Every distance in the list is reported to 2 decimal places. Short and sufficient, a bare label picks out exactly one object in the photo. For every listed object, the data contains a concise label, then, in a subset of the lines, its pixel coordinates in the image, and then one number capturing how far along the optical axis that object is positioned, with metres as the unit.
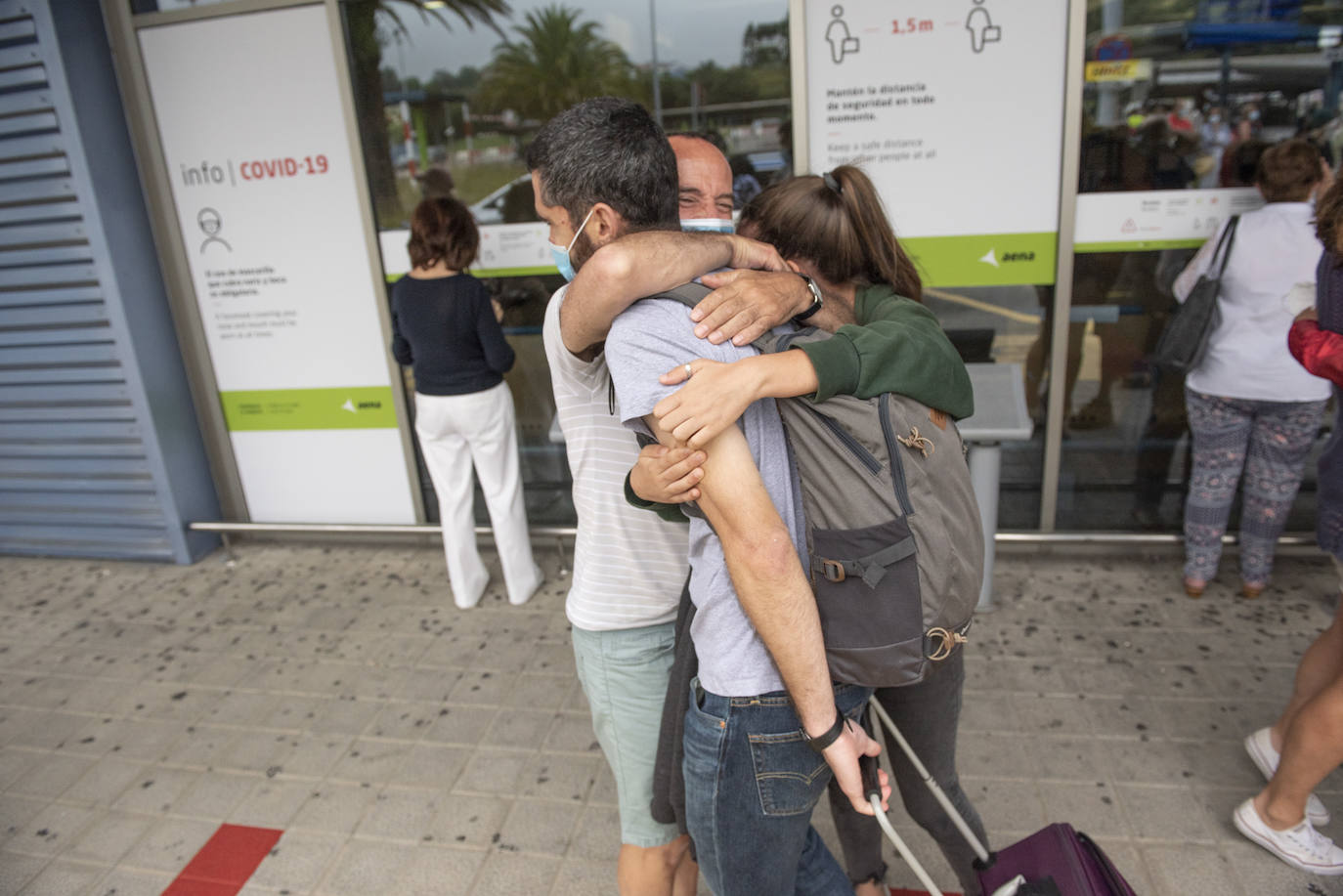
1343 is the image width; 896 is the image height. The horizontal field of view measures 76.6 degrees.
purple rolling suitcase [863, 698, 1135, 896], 1.53
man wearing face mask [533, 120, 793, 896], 1.70
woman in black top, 3.82
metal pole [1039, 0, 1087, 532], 3.61
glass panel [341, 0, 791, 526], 4.00
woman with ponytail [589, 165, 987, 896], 1.27
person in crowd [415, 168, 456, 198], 4.43
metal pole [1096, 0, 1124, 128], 3.62
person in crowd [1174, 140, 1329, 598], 3.38
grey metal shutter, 4.30
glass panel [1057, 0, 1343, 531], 3.58
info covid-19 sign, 4.36
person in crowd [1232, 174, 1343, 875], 2.13
